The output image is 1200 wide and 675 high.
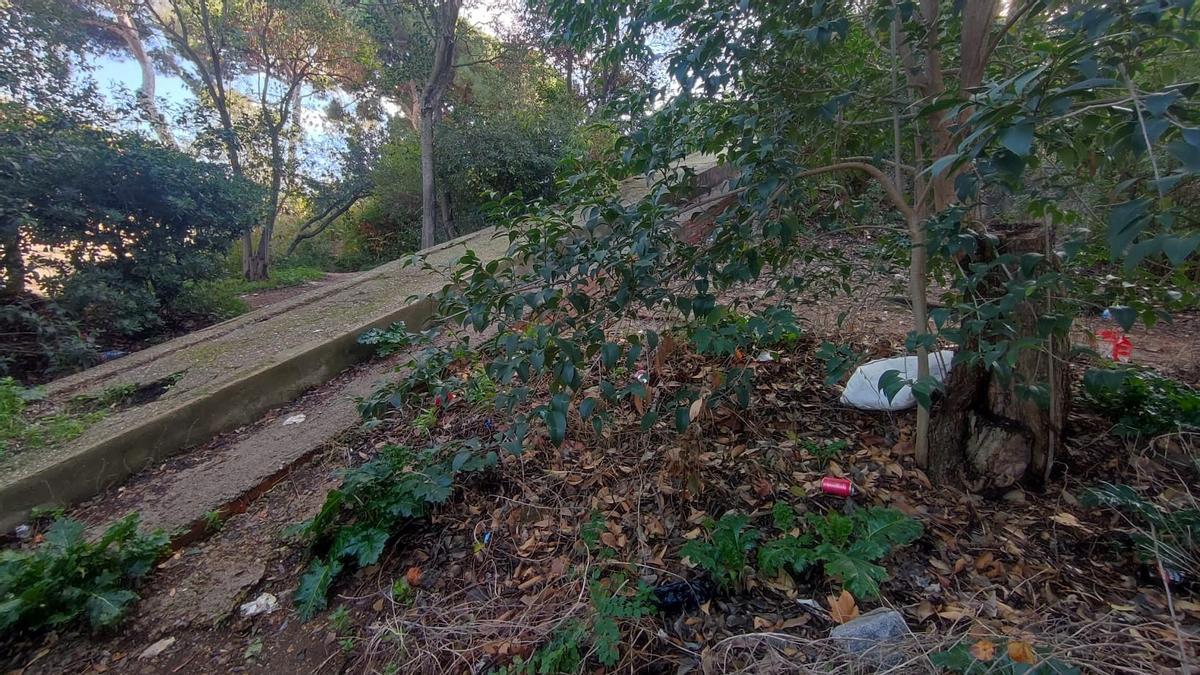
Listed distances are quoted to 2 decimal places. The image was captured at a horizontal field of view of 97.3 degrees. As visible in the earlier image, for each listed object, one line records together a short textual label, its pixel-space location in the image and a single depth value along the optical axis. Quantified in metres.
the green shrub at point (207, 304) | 5.43
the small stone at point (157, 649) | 1.69
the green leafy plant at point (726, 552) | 1.55
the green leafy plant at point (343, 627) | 1.62
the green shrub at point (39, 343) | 3.92
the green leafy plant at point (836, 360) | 1.34
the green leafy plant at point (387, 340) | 3.60
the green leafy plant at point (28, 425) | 2.56
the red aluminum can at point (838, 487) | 1.81
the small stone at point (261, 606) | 1.81
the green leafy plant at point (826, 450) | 2.02
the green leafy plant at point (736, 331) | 1.37
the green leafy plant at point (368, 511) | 1.84
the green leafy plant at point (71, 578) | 1.64
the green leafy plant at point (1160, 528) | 1.40
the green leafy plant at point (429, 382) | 1.68
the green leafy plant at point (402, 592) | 1.74
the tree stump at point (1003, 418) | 1.70
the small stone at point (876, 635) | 1.25
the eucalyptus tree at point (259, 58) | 7.47
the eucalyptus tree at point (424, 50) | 7.07
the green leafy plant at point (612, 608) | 1.35
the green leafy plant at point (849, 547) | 1.42
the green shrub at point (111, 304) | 4.27
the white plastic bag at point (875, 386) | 2.08
